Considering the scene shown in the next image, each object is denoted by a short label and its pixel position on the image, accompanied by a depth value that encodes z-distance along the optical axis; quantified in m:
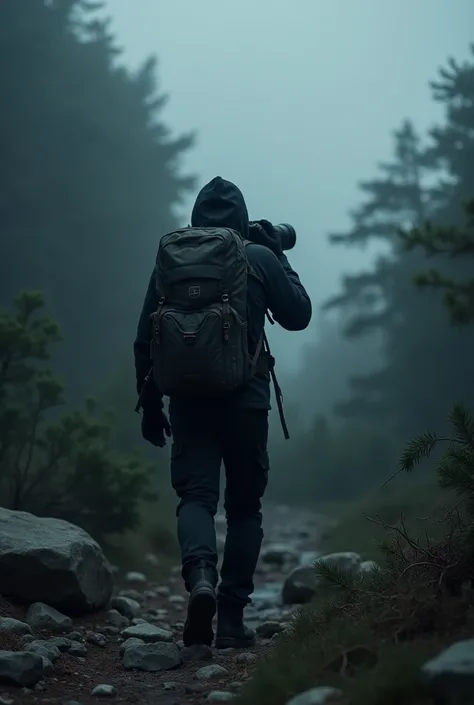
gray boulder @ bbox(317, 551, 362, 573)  6.41
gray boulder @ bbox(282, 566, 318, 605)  6.49
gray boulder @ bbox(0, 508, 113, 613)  4.98
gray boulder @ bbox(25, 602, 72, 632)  4.75
